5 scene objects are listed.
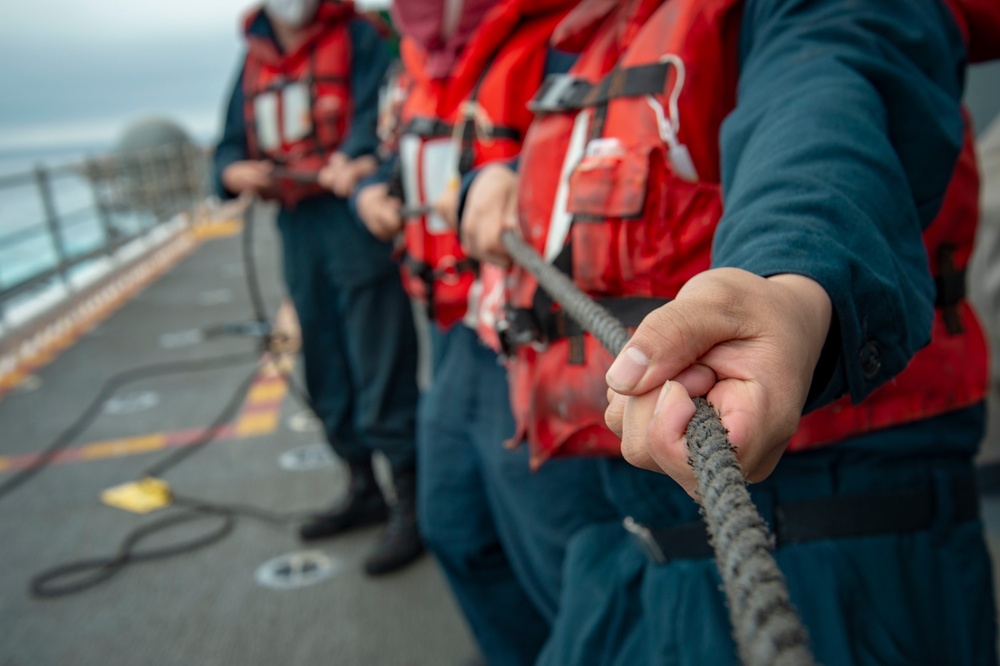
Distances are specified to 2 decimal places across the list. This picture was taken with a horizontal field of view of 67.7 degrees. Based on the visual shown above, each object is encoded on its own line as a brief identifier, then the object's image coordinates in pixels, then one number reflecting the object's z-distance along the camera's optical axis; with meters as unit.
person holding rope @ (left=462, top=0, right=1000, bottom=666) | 0.45
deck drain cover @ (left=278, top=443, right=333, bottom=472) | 2.79
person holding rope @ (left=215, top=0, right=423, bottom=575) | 2.16
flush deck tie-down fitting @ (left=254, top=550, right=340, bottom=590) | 2.08
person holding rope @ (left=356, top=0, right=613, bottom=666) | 1.17
